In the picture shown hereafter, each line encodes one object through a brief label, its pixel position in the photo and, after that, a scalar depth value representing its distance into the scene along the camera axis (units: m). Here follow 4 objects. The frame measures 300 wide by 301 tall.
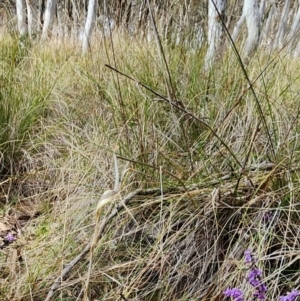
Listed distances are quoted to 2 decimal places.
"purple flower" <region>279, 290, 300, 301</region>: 0.96
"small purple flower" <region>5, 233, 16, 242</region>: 1.65
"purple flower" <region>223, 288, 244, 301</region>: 1.05
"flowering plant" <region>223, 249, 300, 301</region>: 1.06
